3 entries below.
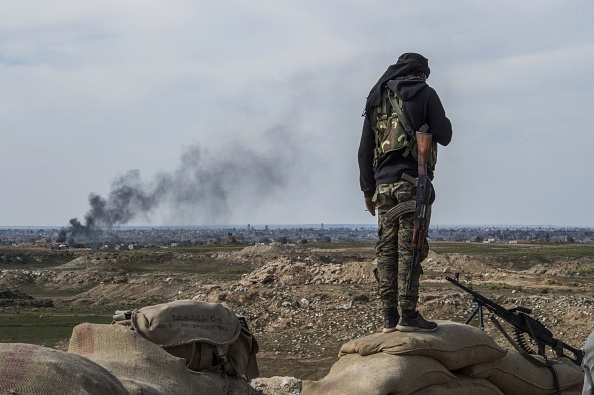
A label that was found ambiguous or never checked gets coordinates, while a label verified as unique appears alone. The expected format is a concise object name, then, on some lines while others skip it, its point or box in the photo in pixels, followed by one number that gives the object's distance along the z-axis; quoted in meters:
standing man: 5.86
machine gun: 6.82
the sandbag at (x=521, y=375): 6.25
